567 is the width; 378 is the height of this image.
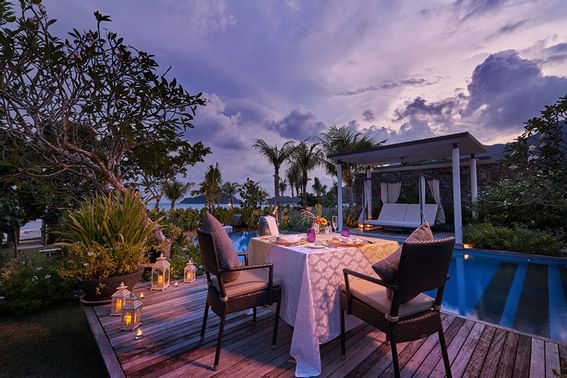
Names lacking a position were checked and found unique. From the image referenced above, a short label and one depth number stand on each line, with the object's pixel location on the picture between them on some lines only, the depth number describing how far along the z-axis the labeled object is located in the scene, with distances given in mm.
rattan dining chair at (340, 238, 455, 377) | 1492
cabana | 6551
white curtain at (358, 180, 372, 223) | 10024
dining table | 1794
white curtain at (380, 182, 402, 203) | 10234
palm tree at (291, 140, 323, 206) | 12284
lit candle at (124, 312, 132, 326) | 2299
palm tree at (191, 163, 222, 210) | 13469
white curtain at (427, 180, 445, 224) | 8784
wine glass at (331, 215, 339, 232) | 2958
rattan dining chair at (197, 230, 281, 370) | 1851
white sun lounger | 8617
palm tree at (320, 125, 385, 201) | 12133
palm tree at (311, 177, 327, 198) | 21666
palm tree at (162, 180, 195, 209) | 15806
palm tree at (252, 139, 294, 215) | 11906
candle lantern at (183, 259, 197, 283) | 3676
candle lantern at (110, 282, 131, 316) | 2559
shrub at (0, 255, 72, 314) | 2826
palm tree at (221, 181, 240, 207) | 14914
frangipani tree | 2438
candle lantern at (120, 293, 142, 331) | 2297
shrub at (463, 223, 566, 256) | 5242
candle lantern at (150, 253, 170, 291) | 3342
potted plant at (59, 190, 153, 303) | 2770
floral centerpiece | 2629
